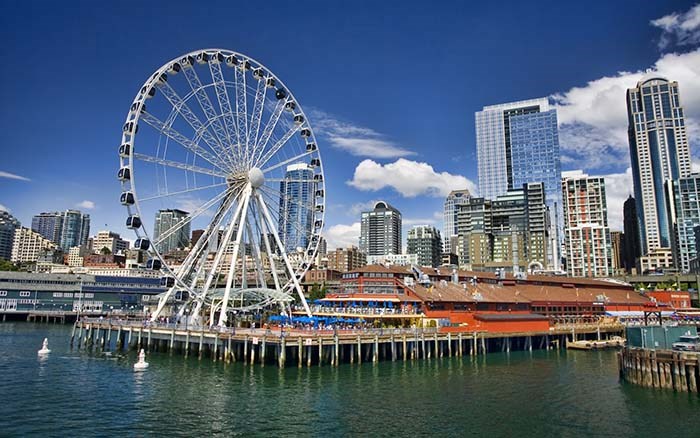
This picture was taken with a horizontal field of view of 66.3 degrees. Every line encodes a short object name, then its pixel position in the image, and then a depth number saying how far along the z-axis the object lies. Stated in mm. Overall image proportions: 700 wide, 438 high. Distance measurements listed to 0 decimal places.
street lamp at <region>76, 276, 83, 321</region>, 130500
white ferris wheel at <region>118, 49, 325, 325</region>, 60875
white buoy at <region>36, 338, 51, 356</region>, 61644
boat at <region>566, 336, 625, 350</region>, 81562
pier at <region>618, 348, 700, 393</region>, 42562
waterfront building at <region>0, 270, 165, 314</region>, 128125
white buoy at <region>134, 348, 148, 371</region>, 52531
